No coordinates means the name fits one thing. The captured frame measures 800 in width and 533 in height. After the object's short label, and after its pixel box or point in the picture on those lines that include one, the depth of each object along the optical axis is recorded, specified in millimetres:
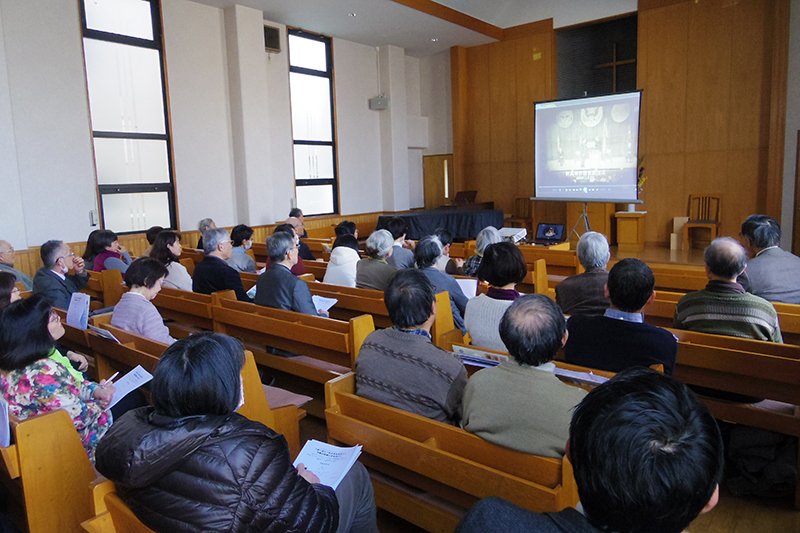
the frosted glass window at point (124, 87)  6641
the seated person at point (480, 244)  3752
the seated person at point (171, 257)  4020
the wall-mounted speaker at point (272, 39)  8281
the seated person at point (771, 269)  2967
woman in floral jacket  1878
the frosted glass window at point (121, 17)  6574
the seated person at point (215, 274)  3701
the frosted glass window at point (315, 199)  9378
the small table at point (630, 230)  8109
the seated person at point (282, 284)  3106
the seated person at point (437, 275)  3051
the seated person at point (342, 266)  4039
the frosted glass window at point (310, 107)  9033
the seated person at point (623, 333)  1960
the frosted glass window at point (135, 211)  6914
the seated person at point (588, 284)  2795
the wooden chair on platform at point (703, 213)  7691
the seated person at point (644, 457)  723
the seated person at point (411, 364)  1779
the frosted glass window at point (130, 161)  6812
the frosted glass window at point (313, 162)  9227
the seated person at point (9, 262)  4425
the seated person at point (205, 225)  6074
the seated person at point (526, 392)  1424
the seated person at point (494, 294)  2357
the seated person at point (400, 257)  4277
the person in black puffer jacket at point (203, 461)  1082
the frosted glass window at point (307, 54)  8906
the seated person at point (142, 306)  2699
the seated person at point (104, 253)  4777
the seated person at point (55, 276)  3754
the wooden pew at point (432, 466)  1366
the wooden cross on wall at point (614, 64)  9025
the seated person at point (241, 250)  4855
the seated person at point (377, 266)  3598
